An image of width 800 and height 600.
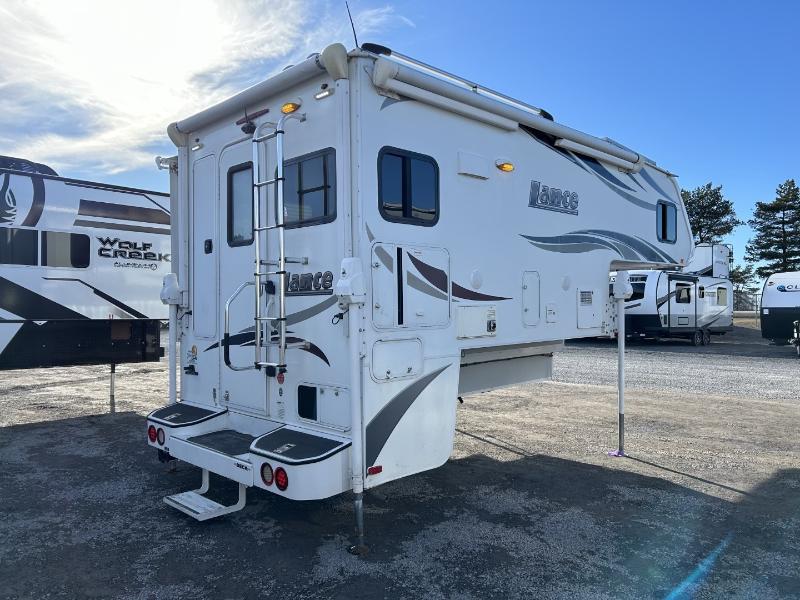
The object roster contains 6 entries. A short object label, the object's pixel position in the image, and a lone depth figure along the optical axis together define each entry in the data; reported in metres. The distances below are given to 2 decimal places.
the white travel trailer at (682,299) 21.19
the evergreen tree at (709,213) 45.31
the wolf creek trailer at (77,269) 8.50
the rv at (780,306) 19.09
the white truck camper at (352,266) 4.24
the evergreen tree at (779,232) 43.38
